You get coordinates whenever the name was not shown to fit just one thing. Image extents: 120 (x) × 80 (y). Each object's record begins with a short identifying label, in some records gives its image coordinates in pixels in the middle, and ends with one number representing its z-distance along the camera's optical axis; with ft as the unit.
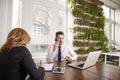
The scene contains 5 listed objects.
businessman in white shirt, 8.42
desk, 4.72
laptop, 5.90
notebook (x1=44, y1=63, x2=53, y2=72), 5.49
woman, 3.94
